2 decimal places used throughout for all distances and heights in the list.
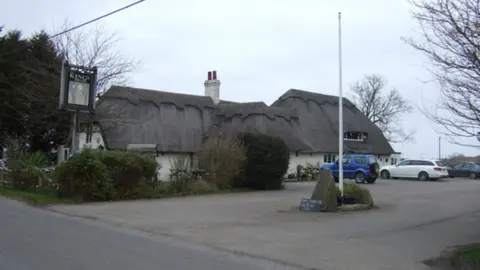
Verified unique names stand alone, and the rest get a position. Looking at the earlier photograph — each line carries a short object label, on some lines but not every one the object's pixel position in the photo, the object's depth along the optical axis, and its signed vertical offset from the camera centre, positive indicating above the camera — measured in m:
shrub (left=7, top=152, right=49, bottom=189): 22.00 -0.06
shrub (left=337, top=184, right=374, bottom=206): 17.05 -0.62
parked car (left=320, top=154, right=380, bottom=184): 31.89 +0.61
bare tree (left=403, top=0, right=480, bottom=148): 9.03 +2.46
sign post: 21.80 +3.81
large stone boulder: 16.05 -0.53
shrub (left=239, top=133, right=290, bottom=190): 24.84 +0.78
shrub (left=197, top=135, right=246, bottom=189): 23.64 +0.72
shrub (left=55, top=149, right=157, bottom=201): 18.53 -0.14
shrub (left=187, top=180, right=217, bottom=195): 22.08 -0.67
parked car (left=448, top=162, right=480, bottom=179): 43.66 +0.87
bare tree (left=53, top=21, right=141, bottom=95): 30.98 +6.90
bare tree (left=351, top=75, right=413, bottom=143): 67.69 +10.23
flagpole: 16.97 +3.24
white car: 35.91 +0.65
